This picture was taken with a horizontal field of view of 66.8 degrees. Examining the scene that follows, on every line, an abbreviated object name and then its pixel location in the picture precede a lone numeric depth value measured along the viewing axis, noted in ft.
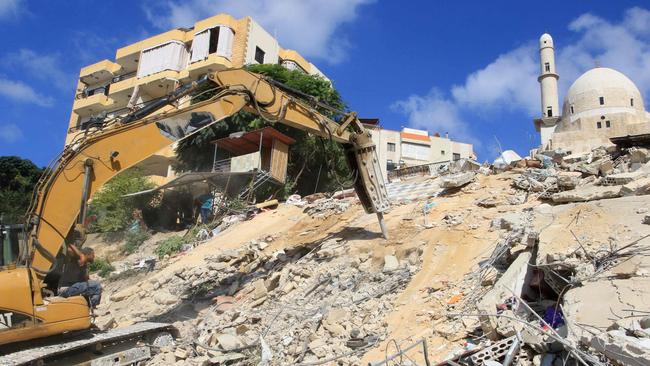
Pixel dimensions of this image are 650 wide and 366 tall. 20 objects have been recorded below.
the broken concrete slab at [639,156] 41.96
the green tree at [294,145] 69.56
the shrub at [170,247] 48.52
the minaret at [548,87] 133.45
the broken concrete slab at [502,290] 15.43
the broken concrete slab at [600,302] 13.32
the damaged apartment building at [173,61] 99.60
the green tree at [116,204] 65.41
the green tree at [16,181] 73.56
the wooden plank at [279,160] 63.05
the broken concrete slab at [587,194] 28.91
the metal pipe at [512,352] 13.04
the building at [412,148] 148.46
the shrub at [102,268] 44.73
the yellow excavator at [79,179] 17.12
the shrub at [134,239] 57.93
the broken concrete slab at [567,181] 33.73
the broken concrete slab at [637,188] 27.61
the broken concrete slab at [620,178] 32.12
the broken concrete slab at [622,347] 10.66
